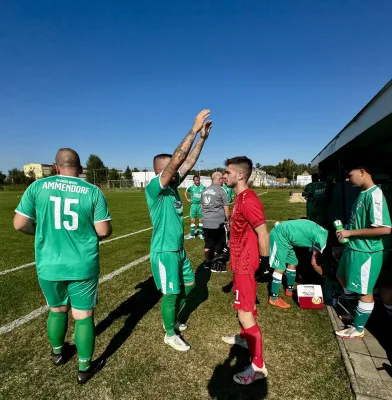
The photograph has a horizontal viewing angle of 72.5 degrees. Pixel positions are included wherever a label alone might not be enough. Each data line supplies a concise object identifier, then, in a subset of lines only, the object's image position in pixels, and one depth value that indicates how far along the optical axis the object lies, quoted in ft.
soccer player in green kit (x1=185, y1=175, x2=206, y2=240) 33.50
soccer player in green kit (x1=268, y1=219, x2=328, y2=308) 14.39
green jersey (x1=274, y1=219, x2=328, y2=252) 14.43
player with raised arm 10.18
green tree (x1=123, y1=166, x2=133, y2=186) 299.58
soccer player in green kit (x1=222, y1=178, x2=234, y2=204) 33.30
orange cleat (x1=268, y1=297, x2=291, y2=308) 14.12
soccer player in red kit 8.61
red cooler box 13.71
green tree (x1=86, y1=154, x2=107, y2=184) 266.36
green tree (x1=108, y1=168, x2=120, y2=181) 285.23
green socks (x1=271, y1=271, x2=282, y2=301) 14.27
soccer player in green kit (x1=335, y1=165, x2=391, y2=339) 9.84
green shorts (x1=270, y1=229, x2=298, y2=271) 14.75
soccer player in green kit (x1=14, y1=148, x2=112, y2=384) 8.30
